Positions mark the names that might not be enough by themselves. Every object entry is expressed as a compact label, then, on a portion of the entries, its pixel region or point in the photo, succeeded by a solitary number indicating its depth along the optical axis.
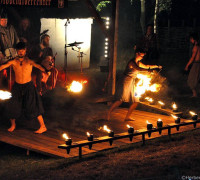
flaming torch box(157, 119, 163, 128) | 9.84
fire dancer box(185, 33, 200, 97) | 15.08
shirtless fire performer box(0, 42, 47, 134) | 10.39
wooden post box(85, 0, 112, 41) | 13.04
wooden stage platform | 9.32
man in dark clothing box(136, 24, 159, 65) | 13.52
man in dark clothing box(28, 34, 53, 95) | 14.26
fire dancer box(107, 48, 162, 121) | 11.19
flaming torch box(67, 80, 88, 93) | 12.95
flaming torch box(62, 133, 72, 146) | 8.55
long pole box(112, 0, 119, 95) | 13.38
